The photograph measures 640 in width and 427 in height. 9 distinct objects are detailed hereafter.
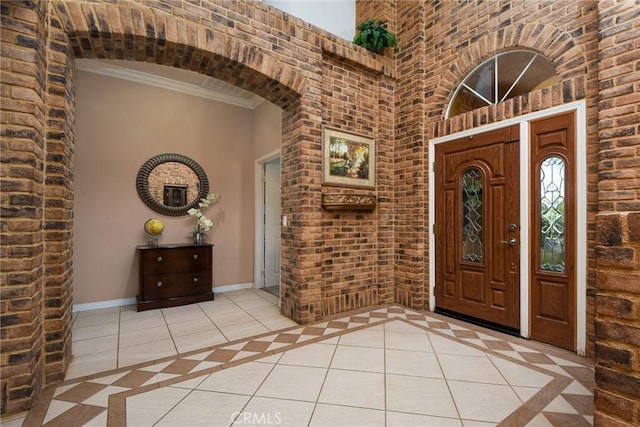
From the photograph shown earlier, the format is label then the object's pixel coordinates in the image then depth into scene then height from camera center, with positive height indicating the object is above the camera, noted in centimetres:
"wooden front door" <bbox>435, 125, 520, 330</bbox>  277 -13
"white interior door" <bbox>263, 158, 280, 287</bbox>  495 -16
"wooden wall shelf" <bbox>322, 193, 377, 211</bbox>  315 +14
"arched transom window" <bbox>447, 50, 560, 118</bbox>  266 +137
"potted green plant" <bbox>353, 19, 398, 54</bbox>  347 +219
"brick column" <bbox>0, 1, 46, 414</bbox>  167 +6
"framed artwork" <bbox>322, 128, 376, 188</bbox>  323 +65
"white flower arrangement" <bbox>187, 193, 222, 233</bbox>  425 +1
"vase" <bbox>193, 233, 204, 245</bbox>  427 -37
